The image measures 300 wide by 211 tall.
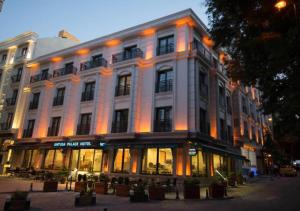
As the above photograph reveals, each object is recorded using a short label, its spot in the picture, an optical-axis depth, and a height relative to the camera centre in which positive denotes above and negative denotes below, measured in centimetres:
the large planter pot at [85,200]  1051 -124
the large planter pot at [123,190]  1384 -98
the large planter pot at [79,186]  1481 -91
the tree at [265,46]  881 +508
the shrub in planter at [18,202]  884 -122
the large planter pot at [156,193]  1313 -101
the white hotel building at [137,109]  1980 +599
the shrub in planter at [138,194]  1211 -103
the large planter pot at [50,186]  1480 -100
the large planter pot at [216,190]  1412 -80
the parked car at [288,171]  3975 +134
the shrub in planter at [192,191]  1371 -87
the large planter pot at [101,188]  1459 -96
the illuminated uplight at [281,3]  759 +532
